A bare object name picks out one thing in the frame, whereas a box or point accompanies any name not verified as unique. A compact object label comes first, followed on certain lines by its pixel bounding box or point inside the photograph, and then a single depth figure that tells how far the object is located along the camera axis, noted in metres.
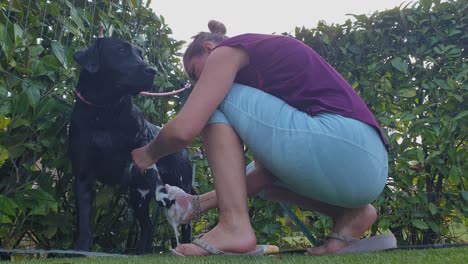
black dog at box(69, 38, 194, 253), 2.22
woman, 1.66
